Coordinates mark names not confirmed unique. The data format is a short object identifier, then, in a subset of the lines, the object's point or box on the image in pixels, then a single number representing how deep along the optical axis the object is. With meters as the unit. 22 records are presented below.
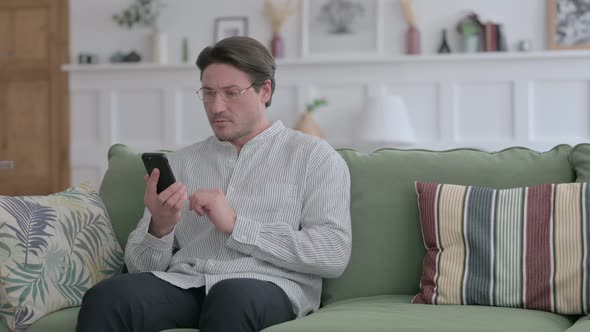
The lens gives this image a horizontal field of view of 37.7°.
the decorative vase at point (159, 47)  5.93
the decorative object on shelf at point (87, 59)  6.06
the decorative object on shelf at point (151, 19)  5.93
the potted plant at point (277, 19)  5.72
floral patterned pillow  2.13
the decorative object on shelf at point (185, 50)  5.92
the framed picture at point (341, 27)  5.64
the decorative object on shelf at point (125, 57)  5.98
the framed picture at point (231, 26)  5.85
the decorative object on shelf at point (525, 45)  5.35
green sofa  2.26
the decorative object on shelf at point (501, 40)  5.39
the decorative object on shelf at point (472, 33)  5.43
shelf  5.28
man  2.00
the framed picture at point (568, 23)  5.33
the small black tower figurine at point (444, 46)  5.49
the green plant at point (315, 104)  5.61
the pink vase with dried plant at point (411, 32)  5.51
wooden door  6.21
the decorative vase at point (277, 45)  5.71
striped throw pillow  2.05
